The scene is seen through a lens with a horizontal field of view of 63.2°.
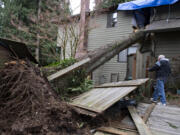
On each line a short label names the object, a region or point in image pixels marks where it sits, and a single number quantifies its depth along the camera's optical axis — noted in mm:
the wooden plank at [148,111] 3531
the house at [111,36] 10483
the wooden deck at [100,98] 3295
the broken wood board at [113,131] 2979
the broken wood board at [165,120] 3066
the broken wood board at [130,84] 4188
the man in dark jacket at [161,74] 5138
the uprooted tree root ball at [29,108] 2592
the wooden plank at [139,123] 2900
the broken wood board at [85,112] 3096
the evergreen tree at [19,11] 15495
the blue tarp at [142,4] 7345
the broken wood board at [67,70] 4170
